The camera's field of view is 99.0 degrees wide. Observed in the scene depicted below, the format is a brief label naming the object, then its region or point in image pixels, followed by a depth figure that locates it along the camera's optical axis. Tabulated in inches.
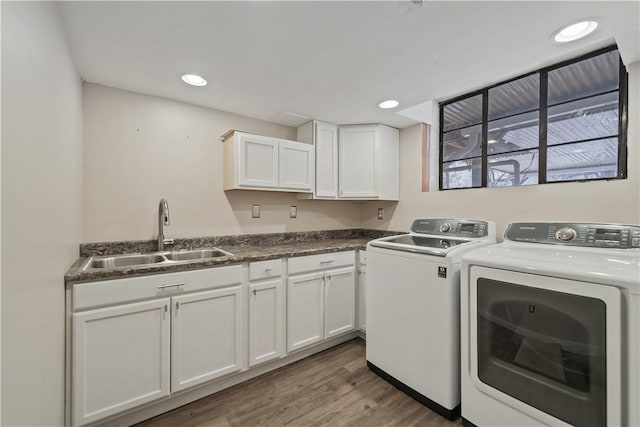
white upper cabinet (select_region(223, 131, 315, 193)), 90.1
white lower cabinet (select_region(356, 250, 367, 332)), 98.4
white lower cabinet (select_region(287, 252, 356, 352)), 84.4
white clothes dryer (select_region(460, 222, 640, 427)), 41.0
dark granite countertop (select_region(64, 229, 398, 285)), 58.2
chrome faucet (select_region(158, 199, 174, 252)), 80.8
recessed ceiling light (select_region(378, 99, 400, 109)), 88.7
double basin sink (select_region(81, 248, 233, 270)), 71.5
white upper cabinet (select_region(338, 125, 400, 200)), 111.8
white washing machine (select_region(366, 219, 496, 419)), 62.6
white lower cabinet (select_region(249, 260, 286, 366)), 76.4
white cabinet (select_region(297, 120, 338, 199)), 107.3
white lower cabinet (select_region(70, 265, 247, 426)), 55.6
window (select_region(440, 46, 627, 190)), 69.0
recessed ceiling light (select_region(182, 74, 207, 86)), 72.5
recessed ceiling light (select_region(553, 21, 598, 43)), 54.3
